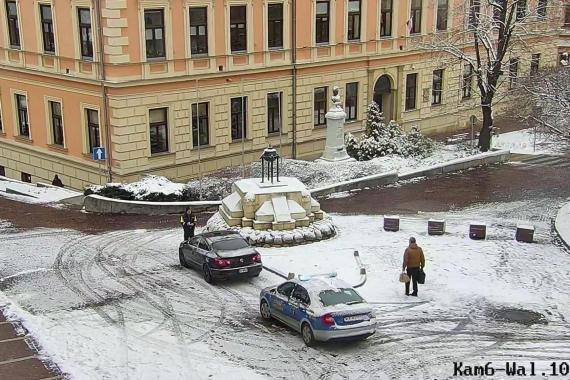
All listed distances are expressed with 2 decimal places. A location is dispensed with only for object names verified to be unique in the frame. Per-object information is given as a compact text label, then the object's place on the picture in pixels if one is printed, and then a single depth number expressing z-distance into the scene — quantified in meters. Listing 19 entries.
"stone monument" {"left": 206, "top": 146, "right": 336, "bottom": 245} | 25.83
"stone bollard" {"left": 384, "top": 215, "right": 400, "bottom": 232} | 27.30
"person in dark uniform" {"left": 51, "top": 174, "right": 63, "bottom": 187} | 37.53
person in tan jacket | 20.78
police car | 17.30
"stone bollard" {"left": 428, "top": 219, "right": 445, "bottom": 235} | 26.67
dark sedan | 21.94
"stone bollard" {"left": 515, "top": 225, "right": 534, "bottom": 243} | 25.72
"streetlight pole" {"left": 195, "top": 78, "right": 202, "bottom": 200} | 35.88
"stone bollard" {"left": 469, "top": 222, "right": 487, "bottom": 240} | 26.08
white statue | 37.75
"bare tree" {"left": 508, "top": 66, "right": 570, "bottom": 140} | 29.72
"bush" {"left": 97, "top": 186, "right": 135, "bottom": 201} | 32.16
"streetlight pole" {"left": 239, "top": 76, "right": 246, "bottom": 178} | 36.74
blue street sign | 33.50
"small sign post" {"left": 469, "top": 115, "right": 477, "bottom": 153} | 40.50
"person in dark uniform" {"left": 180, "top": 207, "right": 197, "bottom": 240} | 25.56
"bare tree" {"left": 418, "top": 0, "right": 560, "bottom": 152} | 39.34
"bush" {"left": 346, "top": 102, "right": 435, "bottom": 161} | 38.66
